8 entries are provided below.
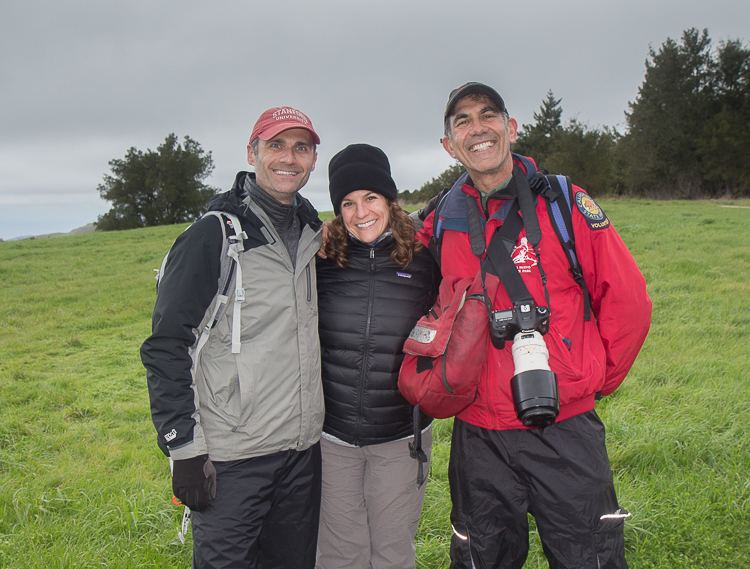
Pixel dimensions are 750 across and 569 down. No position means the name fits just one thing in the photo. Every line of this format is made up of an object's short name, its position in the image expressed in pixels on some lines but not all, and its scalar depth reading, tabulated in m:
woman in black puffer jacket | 2.71
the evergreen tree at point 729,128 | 33.97
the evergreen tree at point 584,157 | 33.47
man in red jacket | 2.37
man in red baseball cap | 2.28
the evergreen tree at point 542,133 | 49.28
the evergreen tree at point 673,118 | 37.66
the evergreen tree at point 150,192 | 47.12
